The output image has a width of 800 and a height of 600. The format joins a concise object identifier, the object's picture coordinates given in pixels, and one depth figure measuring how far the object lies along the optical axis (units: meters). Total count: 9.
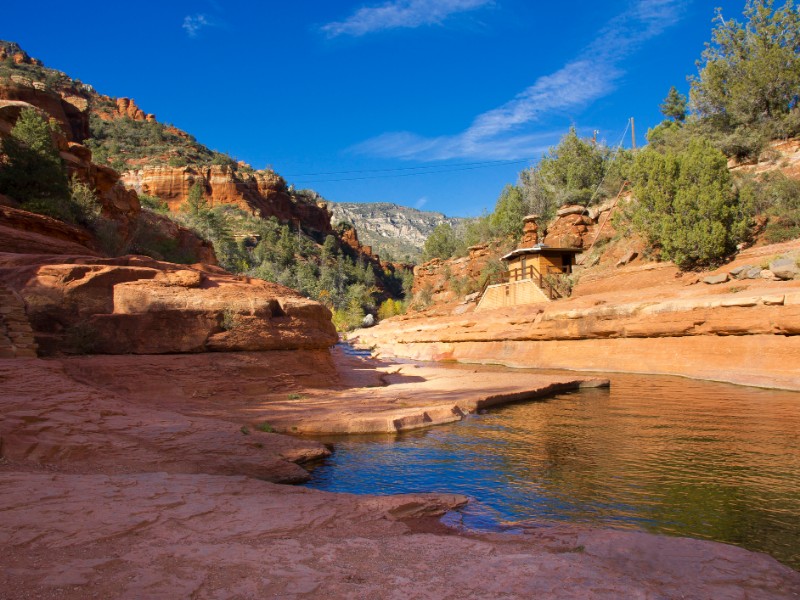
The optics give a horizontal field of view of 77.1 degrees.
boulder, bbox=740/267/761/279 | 17.31
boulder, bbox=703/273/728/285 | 17.81
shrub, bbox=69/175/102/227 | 18.75
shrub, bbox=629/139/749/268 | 23.19
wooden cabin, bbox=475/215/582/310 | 30.67
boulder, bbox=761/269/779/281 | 16.38
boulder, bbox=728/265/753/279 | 17.92
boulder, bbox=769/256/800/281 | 15.67
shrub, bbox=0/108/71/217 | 17.73
